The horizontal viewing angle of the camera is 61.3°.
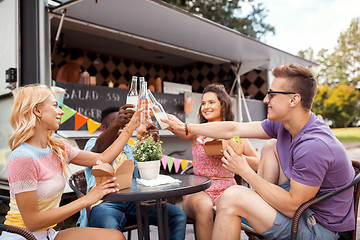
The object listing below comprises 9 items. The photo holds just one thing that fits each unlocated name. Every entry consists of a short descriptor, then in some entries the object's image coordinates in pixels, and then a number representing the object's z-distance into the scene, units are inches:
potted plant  69.7
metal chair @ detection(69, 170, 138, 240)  75.8
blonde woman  56.9
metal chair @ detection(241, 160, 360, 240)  62.3
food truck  129.6
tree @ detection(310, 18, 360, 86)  856.2
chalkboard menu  156.9
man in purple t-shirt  62.1
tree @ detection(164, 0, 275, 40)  469.4
